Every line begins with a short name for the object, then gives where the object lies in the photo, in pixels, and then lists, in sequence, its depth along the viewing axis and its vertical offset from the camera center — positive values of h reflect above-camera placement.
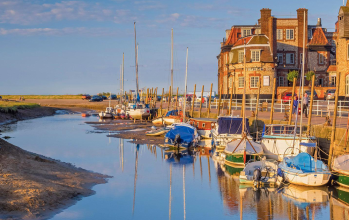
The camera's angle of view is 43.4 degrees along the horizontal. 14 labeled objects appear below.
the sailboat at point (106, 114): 74.38 -3.58
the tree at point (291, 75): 70.94 +3.25
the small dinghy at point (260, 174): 22.80 -4.22
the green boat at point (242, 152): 28.45 -3.79
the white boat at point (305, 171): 21.89 -3.87
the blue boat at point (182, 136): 37.12 -3.63
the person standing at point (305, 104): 39.06 -0.84
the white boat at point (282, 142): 27.05 -3.00
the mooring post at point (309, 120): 28.26 -1.65
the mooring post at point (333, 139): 24.27 -2.42
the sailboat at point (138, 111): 70.00 -2.77
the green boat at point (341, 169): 21.58 -3.69
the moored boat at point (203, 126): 43.56 -3.19
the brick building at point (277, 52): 67.31 +7.26
